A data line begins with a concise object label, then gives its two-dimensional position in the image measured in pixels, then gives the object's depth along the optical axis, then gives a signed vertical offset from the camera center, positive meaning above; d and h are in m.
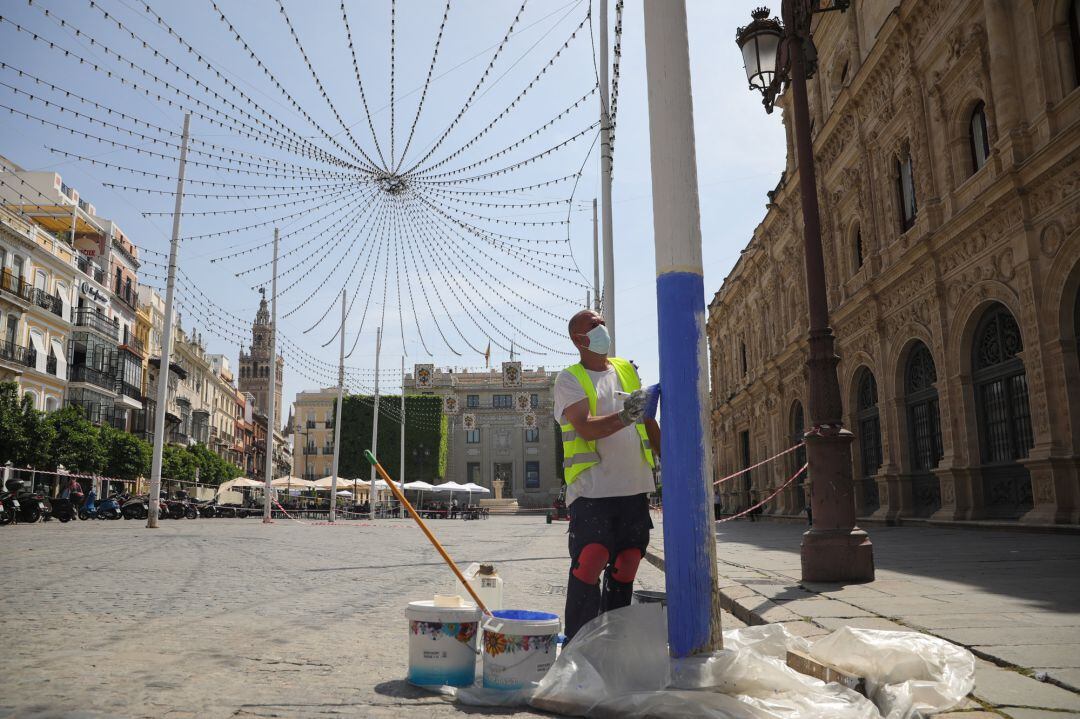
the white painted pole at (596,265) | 19.42 +5.31
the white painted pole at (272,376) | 26.62 +3.87
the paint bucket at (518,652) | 3.12 -0.64
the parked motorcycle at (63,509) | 23.06 -0.49
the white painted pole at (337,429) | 30.34 +2.47
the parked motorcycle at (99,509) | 26.05 -0.58
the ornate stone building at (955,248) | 10.86 +3.92
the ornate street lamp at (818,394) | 5.95 +0.70
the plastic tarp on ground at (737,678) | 2.65 -0.70
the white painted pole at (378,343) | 37.37 +6.78
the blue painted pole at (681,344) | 3.12 +0.57
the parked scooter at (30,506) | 21.00 -0.36
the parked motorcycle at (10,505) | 19.34 -0.30
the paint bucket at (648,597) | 3.65 -0.52
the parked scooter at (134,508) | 27.38 -0.58
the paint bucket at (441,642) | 3.28 -0.63
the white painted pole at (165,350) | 19.28 +3.46
